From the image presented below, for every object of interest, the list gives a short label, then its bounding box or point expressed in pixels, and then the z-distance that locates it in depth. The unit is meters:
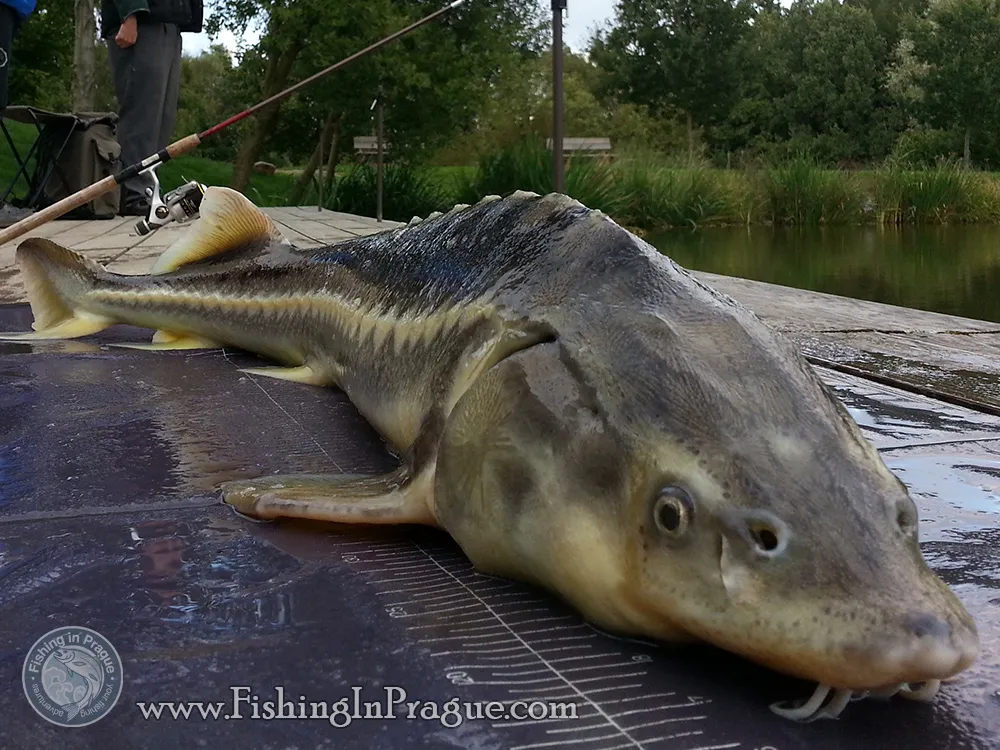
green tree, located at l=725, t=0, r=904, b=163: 34.88
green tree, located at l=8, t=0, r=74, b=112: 19.23
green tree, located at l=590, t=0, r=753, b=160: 37.78
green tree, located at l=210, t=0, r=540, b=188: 13.36
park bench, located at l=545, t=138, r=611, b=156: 15.55
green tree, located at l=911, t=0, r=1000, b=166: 30.44
